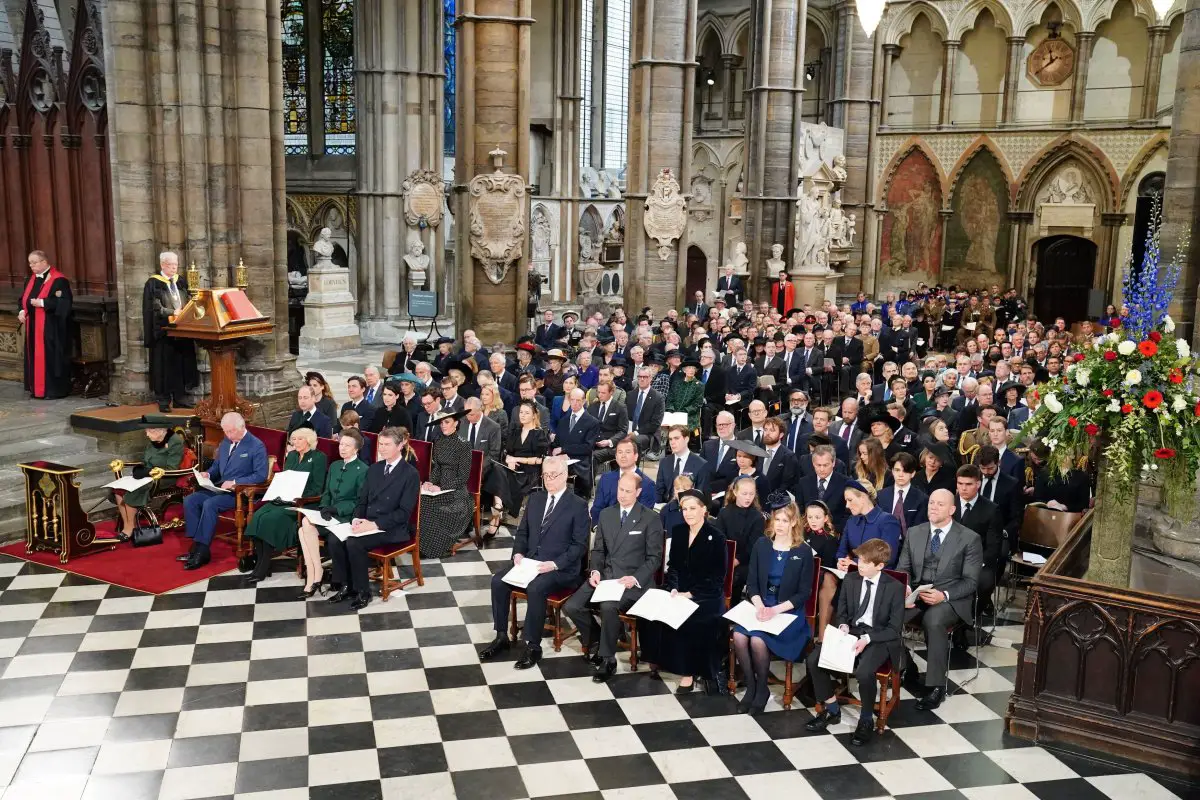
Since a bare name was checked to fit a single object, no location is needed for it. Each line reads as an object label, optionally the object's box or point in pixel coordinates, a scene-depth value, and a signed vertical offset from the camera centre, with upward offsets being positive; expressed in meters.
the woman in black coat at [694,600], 7.21 -2.33
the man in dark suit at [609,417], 11.55 -1.75
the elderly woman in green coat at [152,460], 9.81 -1.95
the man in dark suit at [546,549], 7.66 -2.16
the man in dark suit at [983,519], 8.05 -1.94
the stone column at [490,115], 15.04 +1.92
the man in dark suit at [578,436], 11.04 -1.87
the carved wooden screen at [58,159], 12.49 +1.02
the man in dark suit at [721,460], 9.65 -1.87
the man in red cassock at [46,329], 12.24 -0.98
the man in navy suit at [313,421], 10.43 -1.67
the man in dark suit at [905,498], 8.23 -1.85
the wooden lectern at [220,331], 11.02 -0.87
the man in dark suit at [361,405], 11.02 -1.61
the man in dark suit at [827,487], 8.66 -1.86
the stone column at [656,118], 19.86 +2.54
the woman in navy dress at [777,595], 6.94 -2.20
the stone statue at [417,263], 22.48 -0.27
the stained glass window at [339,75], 26.83 +4.31
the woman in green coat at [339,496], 8.74 -2.03
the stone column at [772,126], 23.75 +2.90
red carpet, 8.96 -2.75
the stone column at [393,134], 22.80 +2.46
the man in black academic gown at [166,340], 11.52 -1.01
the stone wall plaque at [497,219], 15.44 +0.46
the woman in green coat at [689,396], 13.32 -1.75
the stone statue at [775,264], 24.62 -0.18
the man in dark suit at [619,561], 7.43 -2.15
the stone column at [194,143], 11.48 +1.11
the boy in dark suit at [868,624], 6.64 -2.27
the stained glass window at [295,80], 26.91 +4.19
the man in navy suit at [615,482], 8.25 -1.84
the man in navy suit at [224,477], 9.33 -2.03
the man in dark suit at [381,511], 8.62 -2.11
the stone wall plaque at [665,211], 20.28 +0.82
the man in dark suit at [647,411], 12.27 -1.79
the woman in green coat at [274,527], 9.02 -2.33
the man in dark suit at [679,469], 9.25 -1.86
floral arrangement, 6.35 -0.82
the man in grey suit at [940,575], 7.12 -2.13
